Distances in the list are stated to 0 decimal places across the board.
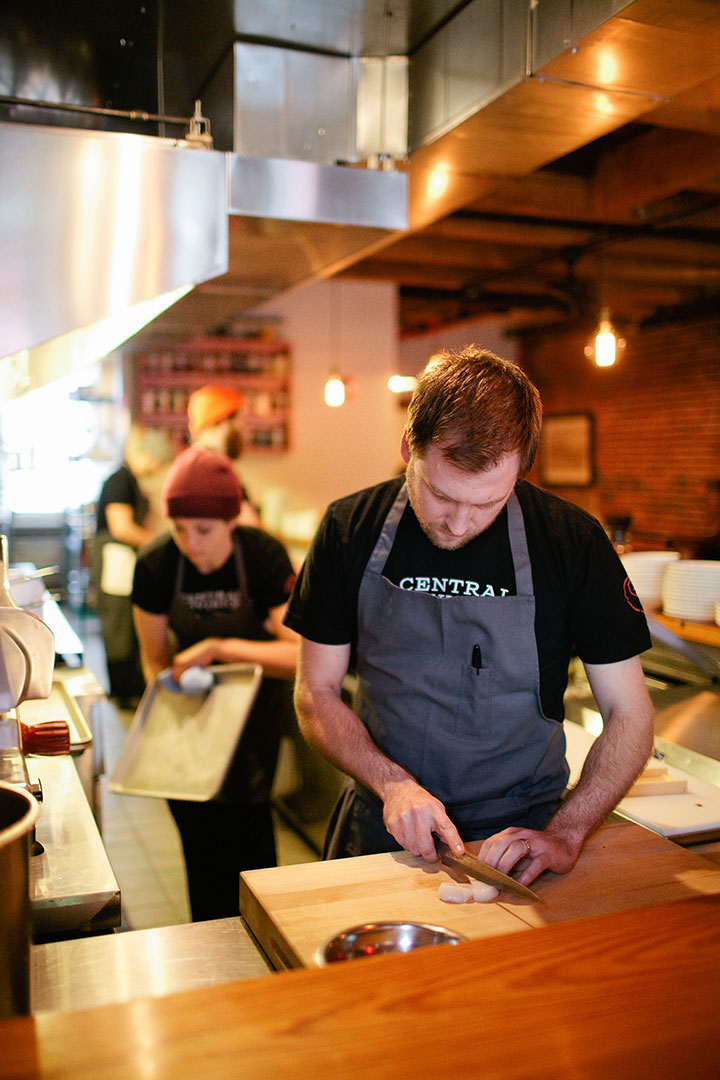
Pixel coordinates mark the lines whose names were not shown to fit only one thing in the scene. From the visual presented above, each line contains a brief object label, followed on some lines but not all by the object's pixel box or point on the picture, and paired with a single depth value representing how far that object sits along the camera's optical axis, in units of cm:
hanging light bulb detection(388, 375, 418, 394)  742
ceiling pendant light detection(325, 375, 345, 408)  695
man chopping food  158
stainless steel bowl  116
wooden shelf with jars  755
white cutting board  171
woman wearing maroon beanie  280
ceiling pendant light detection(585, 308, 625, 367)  534
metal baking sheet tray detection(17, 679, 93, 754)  204
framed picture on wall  1023
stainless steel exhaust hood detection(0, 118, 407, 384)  191
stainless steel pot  77
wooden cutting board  122
